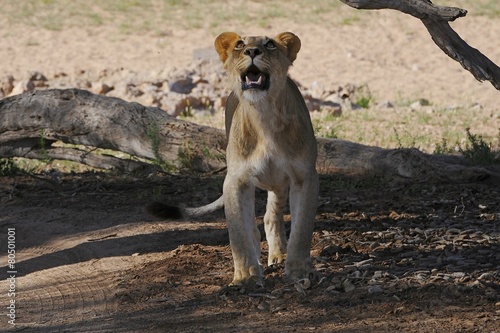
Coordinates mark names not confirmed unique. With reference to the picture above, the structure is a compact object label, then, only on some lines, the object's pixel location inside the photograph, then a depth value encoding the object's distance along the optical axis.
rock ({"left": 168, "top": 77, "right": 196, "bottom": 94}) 28.66
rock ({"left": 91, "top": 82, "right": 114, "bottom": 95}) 29.44
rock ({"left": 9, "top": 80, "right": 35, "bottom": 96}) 29.53
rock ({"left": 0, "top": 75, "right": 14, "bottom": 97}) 29.95
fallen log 18.56
